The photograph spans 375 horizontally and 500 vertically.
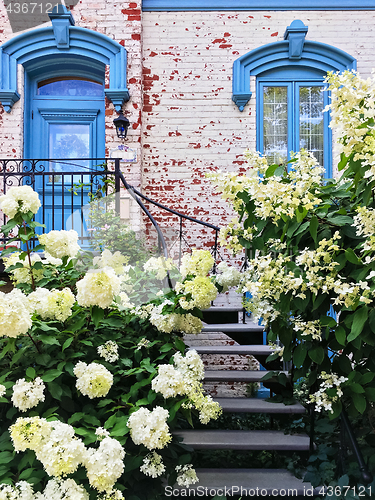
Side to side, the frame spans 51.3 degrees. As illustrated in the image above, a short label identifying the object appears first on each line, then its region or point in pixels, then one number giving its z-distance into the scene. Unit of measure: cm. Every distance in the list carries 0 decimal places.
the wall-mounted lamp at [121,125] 496
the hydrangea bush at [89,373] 153
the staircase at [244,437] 246
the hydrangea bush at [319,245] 146
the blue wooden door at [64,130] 542
